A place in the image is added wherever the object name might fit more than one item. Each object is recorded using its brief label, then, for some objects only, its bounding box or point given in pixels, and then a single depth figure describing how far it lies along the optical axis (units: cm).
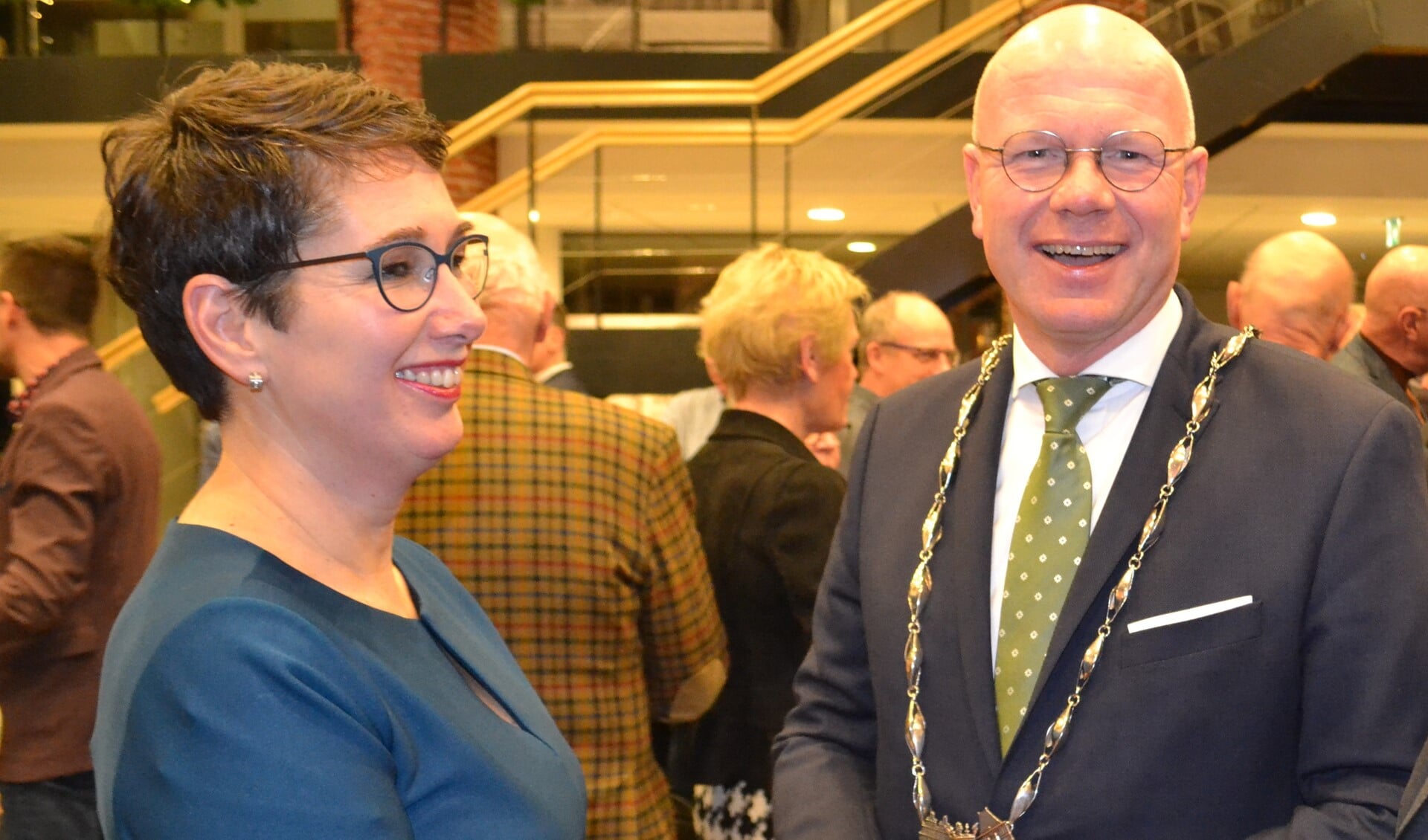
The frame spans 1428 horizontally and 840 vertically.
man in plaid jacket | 246
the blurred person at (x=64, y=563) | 277
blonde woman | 280
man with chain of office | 140
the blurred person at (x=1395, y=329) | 370
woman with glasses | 117
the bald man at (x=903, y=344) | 475
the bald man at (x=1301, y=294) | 362
